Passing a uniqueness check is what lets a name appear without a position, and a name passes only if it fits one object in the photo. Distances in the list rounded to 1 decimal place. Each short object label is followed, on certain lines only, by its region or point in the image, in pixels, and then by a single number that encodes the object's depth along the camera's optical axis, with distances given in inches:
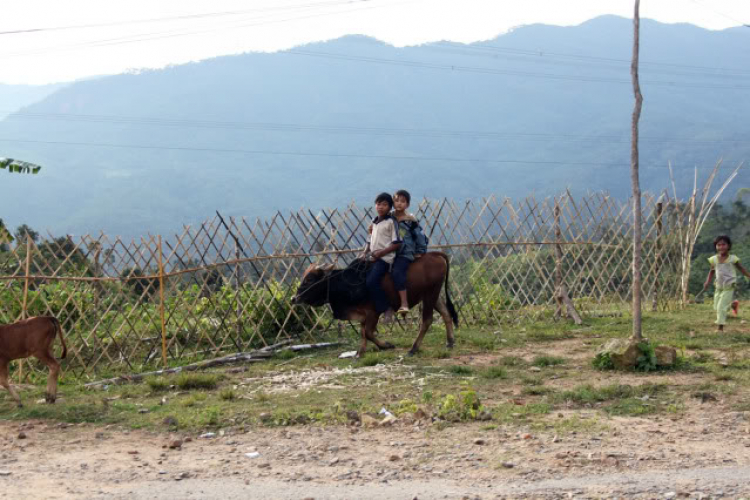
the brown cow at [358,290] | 629.9
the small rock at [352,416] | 424.8
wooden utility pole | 555.2
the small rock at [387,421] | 414.6
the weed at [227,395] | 489.7
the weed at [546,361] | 575.5
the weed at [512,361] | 578.2
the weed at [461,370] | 546.3
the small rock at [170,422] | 429.1
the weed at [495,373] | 531.5
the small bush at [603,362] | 540.4
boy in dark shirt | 622.8
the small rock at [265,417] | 431.0
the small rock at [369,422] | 414.9
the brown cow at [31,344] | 487.8
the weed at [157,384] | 533.3
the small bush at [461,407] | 418.9
